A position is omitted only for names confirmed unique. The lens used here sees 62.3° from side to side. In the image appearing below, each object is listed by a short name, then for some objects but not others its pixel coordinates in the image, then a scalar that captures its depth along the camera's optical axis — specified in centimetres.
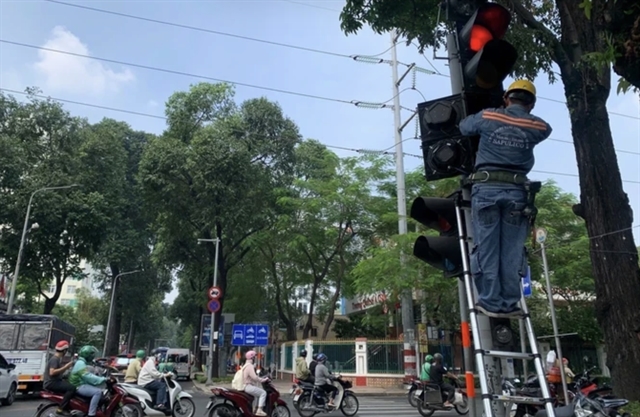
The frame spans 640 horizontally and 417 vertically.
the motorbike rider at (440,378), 1277
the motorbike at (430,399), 1252
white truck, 1628
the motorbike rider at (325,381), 1236
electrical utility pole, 1924
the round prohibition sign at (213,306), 2117
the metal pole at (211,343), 2266
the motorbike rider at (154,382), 1098
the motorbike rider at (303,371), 1292
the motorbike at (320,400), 1219
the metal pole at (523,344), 416
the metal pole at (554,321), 749
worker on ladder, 321
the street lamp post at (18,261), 2352
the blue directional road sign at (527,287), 820
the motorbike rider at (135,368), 1220
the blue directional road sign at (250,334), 2082
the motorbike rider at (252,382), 1004
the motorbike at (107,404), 902
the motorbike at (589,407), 642
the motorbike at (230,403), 992
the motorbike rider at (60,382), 896
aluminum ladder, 272
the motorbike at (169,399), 1063
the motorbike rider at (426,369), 1316
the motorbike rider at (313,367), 1298
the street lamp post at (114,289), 3600
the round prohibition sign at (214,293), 2089
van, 3248
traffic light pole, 296
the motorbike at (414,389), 1287
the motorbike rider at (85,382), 905
